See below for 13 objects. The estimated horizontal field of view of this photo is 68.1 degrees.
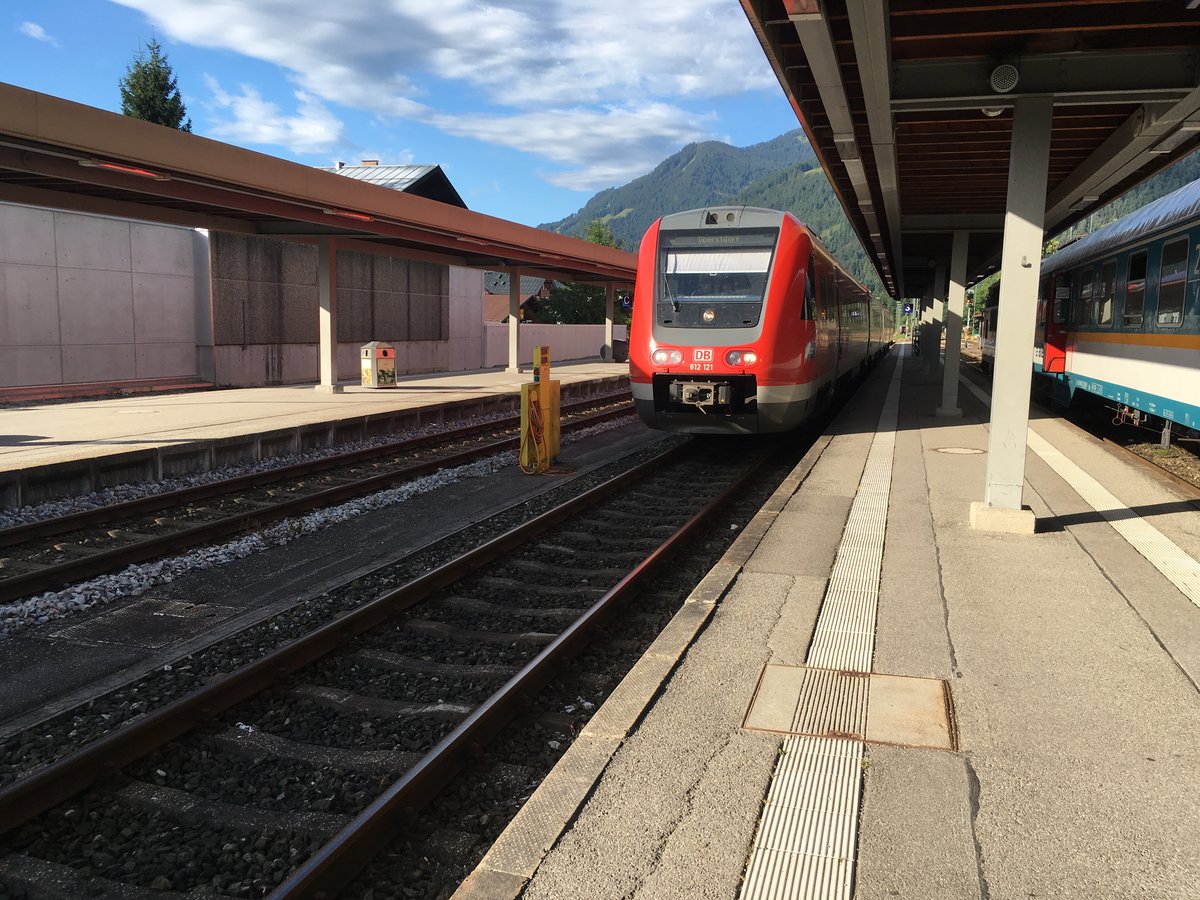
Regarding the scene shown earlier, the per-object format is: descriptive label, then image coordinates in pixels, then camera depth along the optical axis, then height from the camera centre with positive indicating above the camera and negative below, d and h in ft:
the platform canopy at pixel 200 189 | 33.58 +7.50
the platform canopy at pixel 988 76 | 19.98 +7.53
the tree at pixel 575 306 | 192.13 +8.91
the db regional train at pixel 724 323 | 34.17 +1.05
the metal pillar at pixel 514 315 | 87.71 +3.14
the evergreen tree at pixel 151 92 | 146.41 +40.73
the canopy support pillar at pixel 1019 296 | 21.77 +1.46
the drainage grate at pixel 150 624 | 17.66 -5.90
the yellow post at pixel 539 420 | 36.04 -3.01
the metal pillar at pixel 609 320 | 117.50 +3.71
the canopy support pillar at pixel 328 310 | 61.00 +2.25
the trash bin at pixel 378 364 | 67.41 -1.55
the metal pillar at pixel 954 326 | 52.49 +1.73
